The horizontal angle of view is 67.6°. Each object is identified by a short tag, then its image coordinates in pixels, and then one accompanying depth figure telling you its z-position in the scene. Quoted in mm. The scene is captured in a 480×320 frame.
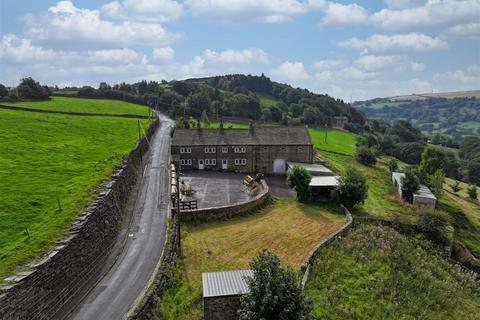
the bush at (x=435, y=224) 40562
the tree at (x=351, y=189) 43000
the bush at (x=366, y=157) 72438
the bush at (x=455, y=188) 70875
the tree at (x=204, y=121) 96550
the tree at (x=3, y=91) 87206
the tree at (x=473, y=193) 67856
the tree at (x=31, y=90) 93819
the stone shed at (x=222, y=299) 18844
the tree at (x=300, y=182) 43906
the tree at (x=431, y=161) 63125
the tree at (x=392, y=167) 70069
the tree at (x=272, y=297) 17500
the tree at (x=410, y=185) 49312
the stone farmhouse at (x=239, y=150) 54594
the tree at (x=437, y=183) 54281
